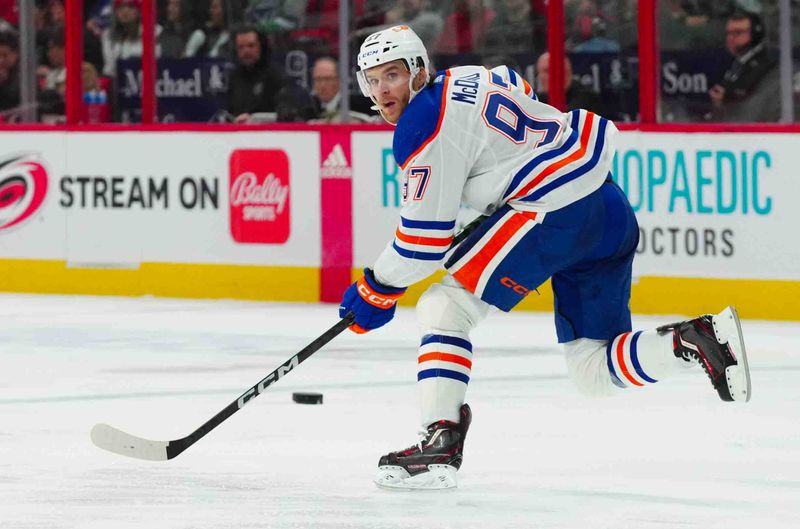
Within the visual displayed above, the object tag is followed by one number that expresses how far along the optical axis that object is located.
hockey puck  10.82
